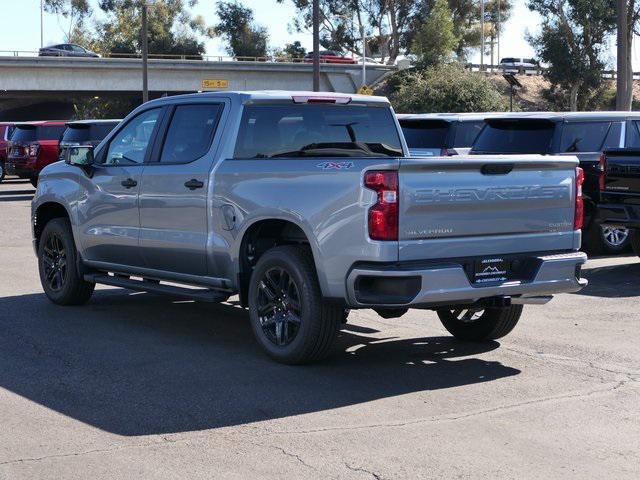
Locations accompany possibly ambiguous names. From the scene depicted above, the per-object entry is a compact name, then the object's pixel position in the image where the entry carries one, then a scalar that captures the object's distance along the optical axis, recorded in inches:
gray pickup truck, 275.7
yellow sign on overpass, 2622.0
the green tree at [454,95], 2073.1
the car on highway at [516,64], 3287.4
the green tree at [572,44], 2600.9
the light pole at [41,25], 4141.2
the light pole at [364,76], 2533.7
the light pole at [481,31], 3493.6
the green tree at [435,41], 2839.6
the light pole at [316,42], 1300.4
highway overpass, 2419.0
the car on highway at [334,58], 2882.1
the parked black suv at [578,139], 565.0
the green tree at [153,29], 3868.1
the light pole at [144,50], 1694.6
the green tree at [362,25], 3607.3
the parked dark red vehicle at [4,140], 1366.9
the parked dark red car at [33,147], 1191.6
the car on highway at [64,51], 2672.2
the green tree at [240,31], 3850.9
